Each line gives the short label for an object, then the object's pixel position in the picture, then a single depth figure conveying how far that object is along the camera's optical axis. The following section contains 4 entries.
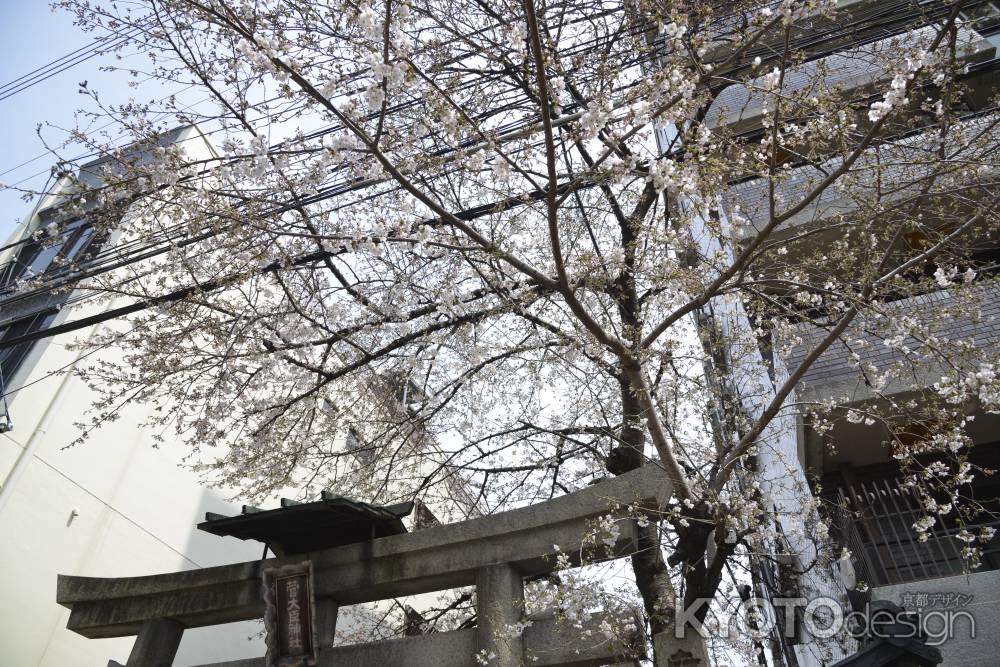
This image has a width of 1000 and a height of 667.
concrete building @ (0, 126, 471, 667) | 7.85
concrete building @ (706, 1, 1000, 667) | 6.36
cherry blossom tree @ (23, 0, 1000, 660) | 4.80
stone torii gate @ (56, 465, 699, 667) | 5.00
